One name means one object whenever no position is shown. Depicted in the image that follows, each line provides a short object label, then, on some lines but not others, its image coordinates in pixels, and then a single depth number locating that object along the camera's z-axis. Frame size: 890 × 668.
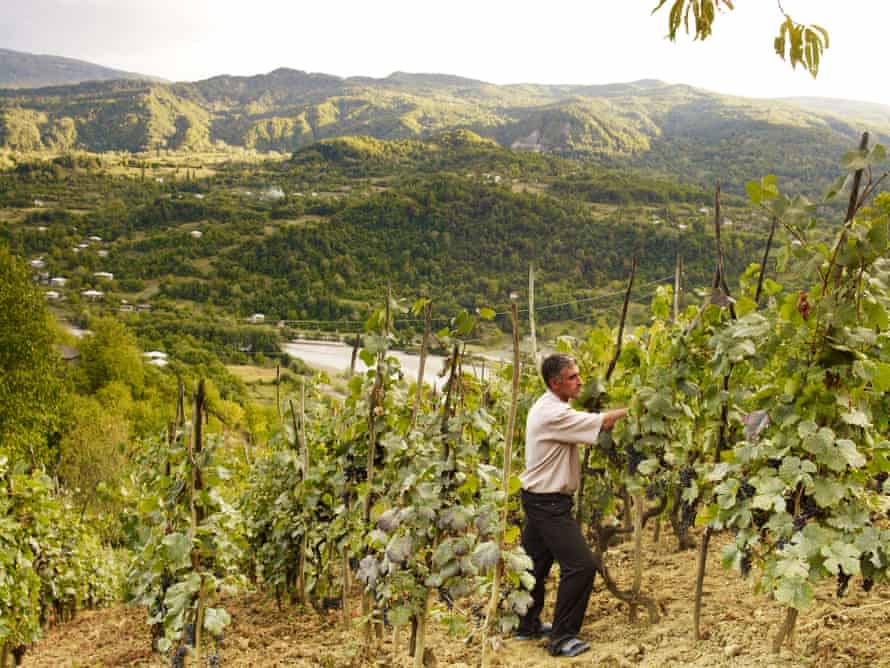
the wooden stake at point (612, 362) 4.18
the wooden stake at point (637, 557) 4.34
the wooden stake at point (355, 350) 4.55
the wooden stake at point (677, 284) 5.06
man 4.02
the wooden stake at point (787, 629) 3.29
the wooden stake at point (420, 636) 3.63
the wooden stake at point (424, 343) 3.79
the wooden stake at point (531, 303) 3.46
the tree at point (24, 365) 29.31
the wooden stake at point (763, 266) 3.50
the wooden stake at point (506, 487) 2.82
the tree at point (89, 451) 33.94
